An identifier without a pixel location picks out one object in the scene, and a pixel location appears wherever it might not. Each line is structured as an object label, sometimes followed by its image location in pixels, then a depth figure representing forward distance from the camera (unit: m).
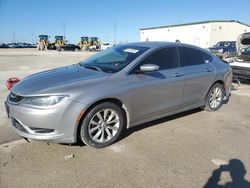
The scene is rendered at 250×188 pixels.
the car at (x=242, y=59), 6.73
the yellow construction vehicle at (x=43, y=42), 37.15
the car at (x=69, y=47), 36.72
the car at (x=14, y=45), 46.43
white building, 37.34
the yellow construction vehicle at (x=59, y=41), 39.02
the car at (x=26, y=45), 48.58
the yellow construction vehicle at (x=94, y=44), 38.57
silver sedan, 2.69
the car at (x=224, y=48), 18.23
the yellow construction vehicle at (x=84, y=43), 40.32
